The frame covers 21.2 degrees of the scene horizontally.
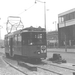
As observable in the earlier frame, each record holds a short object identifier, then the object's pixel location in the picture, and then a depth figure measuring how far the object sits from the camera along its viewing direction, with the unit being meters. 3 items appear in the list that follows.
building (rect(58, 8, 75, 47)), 58.17
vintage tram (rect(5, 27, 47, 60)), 16.91
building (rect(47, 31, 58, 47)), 77.21
